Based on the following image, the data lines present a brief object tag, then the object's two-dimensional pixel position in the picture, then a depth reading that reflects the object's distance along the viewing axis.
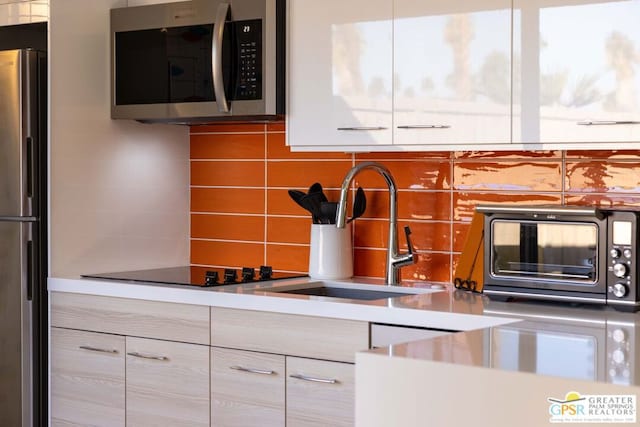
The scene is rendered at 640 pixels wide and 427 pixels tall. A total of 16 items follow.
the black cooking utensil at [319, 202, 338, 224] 3.65
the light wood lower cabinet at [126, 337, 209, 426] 3.34
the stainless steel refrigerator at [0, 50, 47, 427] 3.68
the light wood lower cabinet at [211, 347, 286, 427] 3.16
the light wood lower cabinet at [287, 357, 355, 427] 2.99
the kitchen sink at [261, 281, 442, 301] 3.45
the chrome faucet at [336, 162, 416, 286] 3.52
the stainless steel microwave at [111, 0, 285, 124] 3.52
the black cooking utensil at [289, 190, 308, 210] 3.74
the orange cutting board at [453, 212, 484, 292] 3.25
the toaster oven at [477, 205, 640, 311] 2.78
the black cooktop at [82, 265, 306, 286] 3.54
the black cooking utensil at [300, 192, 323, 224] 3.69
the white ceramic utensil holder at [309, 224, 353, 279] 3.62
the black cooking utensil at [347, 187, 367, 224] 3.69
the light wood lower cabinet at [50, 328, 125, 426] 3.57
